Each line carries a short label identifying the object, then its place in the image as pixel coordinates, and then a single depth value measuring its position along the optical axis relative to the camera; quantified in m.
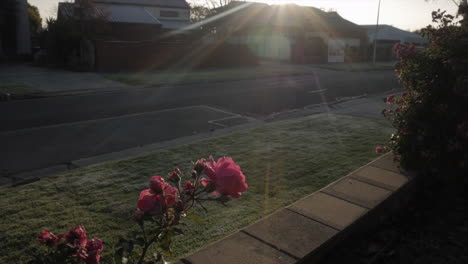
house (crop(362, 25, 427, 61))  47.31
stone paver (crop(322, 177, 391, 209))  3.10
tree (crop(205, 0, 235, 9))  52.59
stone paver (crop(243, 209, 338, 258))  2.36
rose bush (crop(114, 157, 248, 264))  1.72
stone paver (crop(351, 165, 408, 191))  3.47
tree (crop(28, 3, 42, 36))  44.11
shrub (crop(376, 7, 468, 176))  3.80
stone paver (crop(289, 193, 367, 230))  2.74
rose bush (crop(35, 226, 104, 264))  1.62
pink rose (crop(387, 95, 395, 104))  4.69
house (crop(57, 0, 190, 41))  30.89
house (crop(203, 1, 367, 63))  40.19
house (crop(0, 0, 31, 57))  31.50
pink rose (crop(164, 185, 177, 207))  1.77
